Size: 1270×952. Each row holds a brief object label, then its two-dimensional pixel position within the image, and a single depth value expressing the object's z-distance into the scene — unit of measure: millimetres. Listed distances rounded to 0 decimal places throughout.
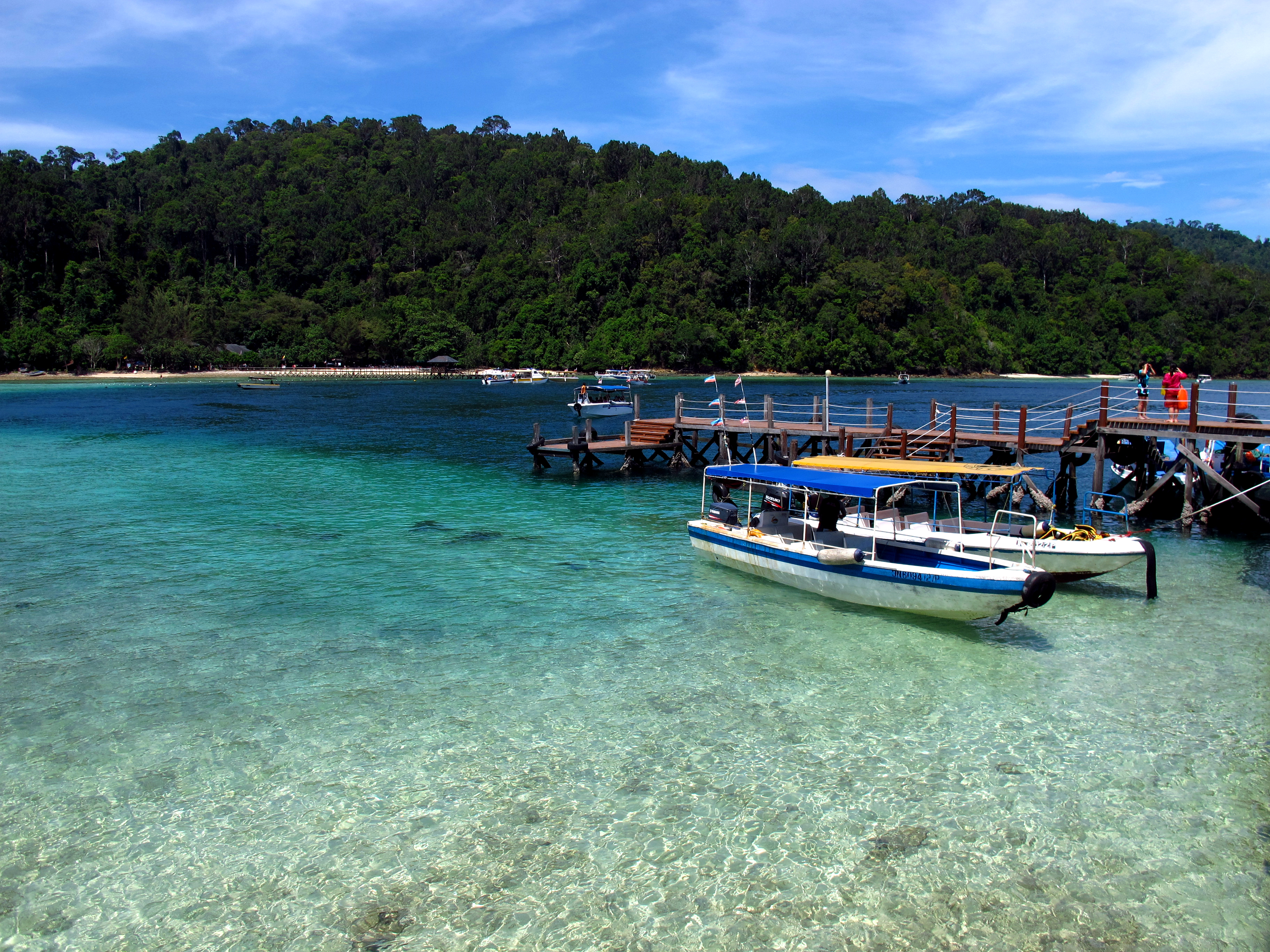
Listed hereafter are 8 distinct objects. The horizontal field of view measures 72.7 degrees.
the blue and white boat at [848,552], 15969
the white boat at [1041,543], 18922
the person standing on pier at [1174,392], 27328
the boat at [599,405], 67562
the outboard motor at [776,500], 21891
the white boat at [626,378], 125438
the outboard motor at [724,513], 22281
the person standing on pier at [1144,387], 28155
